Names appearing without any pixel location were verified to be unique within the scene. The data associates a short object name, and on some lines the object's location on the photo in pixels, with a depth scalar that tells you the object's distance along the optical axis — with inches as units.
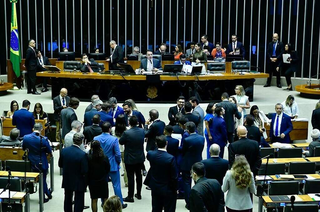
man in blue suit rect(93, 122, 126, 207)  330.3
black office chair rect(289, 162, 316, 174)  336.5
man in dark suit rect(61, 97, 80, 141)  404.8
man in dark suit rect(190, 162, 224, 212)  242.8
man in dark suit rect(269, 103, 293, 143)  436.8
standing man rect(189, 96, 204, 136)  412.8
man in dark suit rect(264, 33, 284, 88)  702.5
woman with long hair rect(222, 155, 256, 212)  261.0
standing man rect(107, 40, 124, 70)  644.7
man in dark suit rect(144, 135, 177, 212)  289.9
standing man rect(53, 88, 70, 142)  475.8
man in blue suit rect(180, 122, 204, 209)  326.6
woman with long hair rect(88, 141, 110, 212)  301.3
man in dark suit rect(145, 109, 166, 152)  362.9
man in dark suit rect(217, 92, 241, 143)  433.4
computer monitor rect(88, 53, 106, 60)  689.6
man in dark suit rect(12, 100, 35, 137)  420.2
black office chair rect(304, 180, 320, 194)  308.7
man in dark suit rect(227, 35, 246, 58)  693.9
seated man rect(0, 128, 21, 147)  363.9
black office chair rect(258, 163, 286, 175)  338.0
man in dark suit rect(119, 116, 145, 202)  342.0
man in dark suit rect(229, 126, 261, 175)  319.3
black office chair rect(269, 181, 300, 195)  303.1
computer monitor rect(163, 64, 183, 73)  575.4
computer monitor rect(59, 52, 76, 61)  667.6
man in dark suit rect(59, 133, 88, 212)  300.0
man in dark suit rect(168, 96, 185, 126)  417.5
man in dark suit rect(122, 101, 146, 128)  396.5
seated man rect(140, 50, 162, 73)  596.3
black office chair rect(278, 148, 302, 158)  373.7
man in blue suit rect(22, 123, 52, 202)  339.6
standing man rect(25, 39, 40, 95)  648.4
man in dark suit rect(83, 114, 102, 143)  354.0
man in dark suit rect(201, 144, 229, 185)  286.5
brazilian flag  698.8
